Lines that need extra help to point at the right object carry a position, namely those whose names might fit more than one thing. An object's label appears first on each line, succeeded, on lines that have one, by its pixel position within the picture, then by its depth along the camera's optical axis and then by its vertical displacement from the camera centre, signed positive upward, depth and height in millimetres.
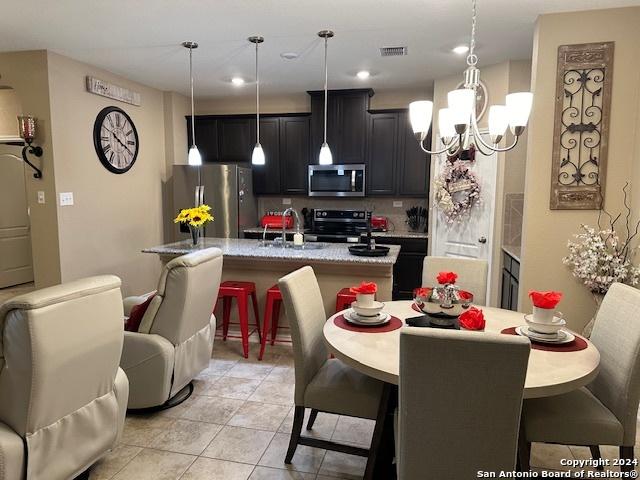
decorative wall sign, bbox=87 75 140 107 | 4305 +1113
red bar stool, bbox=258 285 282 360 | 3480 -937
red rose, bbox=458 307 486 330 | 1874 -549
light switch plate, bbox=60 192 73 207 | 4023 -45
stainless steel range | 5310 -391
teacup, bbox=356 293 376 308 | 2166 -528
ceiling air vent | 3771 +1293
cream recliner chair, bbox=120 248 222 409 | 2502 -846
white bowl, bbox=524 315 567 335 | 1888 -581
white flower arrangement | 2873 -415
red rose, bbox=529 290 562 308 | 1875 -460
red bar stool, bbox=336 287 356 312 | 3365 -828
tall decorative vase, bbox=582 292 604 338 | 2955 -874
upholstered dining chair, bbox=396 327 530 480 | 1230 -621
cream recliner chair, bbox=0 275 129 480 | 1595 -737
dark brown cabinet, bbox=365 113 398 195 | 5230 +511
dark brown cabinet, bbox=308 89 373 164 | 5254 +903
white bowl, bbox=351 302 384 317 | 2137 -575
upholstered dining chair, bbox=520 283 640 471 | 1702 -886
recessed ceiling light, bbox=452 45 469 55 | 3676 +1282
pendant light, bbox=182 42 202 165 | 3691 +353
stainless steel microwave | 5340 +189
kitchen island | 3477 -600
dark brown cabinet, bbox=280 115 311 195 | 5523 +538
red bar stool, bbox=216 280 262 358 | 3502 -844
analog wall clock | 4453 +604
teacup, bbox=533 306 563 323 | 1906 -535
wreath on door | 4441 +48
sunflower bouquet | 3893 -204
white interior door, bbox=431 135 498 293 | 4270 -327
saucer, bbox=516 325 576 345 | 1863 -625
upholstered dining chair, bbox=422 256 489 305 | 2803 -510
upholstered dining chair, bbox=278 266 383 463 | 1949 -885
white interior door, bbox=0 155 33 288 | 5699 -451
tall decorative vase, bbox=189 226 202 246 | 4004 -375
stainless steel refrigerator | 5203 +20
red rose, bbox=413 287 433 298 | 2070 -476
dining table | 1540 -652
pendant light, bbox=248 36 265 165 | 3645 +343
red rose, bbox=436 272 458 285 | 2094 -405
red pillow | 2623 -754
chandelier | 1901 +379
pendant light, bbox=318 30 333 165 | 3393 +369
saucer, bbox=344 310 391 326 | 2104 -622
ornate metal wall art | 2943 +498
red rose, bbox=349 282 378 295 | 2160 -479
